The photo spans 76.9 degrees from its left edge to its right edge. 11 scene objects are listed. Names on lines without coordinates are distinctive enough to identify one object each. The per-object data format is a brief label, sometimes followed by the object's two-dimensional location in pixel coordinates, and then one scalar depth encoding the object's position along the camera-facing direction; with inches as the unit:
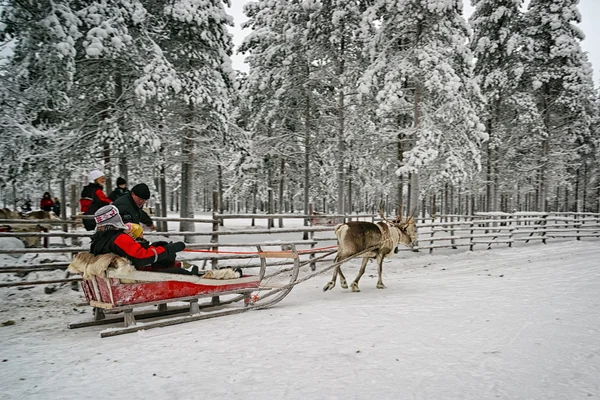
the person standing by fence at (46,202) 621.9
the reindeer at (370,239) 301.3
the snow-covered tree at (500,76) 813.2
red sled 187.6
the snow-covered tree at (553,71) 823.7
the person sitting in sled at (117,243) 188.1
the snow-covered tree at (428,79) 532.1
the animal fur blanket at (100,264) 183.0
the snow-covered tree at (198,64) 505.7
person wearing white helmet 285.0
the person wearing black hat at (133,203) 218.2
